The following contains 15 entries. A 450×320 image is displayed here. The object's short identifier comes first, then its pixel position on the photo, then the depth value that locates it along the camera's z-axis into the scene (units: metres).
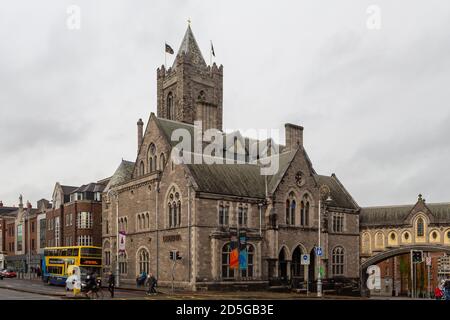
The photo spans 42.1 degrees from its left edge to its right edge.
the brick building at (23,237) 104.81
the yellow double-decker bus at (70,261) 58.59
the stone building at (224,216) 52.94
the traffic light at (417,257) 52.30
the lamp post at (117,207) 59.15
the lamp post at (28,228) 111.05
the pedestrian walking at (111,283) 42.50
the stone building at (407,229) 74.19
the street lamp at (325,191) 65.57
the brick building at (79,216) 85.62
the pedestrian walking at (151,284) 45.23
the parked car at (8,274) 85.66
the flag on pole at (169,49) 86.31
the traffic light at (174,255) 48.67
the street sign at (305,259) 49.69
